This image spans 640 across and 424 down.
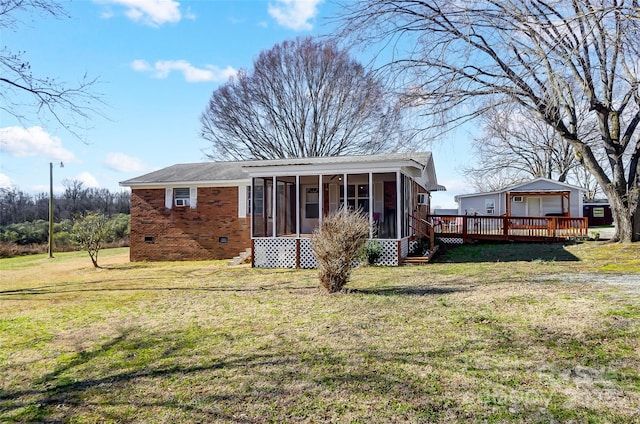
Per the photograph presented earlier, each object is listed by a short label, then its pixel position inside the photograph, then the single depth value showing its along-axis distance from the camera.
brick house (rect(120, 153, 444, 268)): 12.52
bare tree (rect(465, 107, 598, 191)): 31.23
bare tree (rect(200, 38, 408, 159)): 23.98
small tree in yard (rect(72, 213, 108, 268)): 16.59
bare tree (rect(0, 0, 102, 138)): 8.01
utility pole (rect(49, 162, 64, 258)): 23.74
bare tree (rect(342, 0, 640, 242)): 8.28
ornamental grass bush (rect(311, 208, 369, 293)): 7.58
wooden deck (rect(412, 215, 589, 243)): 16.75
